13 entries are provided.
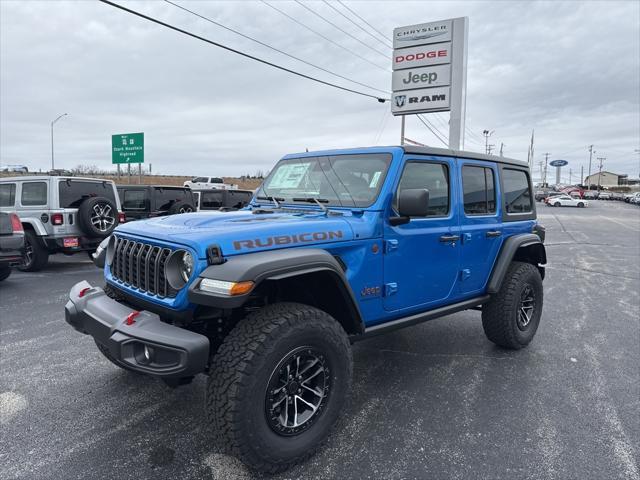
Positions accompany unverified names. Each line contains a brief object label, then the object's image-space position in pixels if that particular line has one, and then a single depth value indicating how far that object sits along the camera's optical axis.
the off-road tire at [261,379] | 2.25
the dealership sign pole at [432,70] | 17.47
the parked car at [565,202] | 45.16
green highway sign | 23.27
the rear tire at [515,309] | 4.16
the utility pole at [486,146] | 73.86
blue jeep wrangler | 2.29
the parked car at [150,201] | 11.20
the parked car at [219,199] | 12.66
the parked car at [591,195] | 73.00
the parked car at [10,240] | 6.65
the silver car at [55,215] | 8.11
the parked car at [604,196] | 71.25
